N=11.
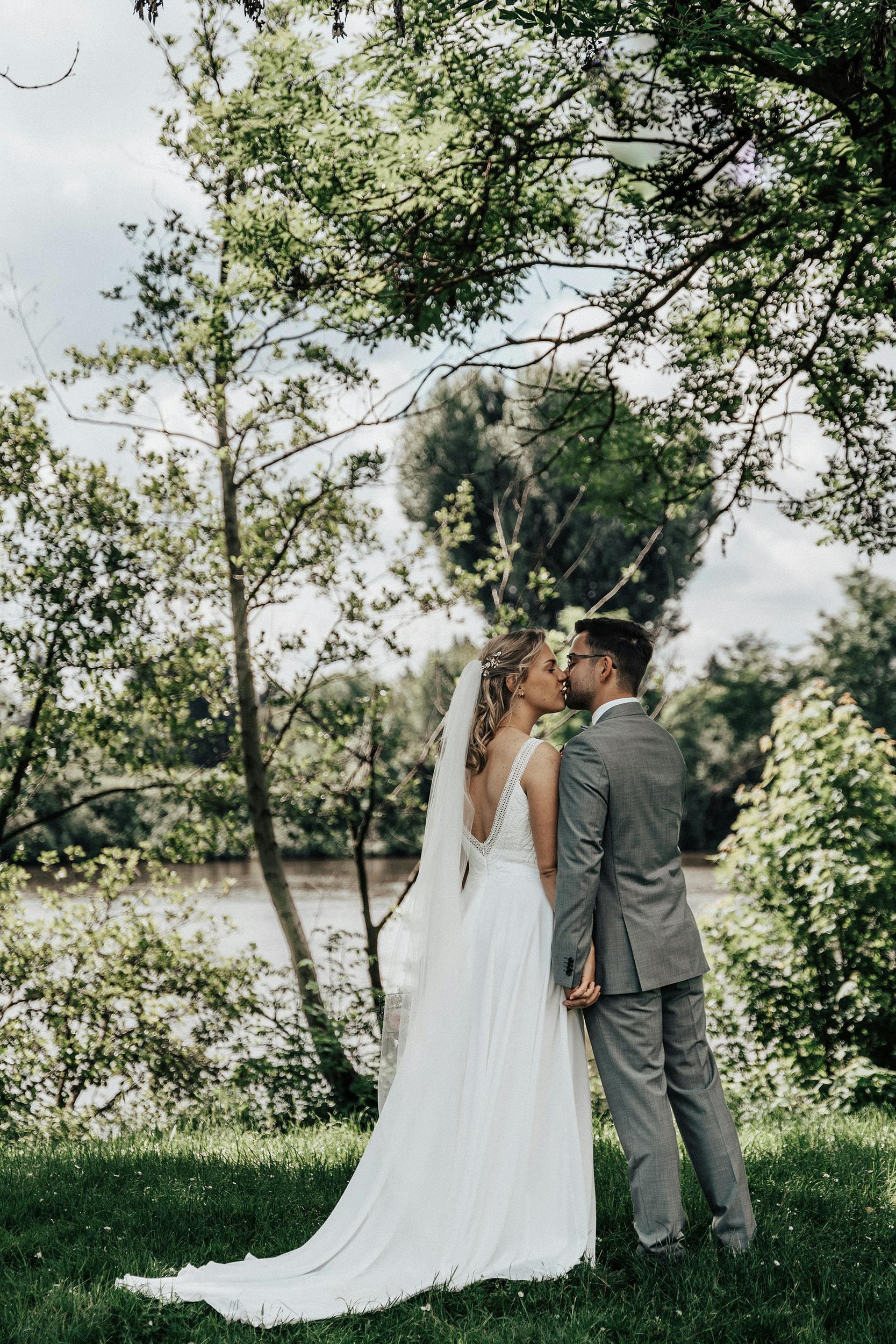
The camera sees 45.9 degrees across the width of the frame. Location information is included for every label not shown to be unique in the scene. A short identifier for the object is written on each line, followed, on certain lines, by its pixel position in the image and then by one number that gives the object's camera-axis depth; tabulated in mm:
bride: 3484
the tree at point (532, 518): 25250
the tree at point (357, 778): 8734
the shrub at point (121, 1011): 8062
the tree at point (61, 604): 8172
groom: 3600
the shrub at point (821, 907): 7676
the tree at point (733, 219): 4625
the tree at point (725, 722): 31859
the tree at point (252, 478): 8102
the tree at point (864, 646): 37188
